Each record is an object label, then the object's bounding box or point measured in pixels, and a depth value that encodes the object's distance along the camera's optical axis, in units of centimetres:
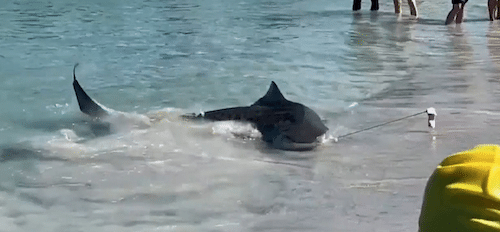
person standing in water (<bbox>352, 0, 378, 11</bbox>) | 1541
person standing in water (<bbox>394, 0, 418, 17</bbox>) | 1427
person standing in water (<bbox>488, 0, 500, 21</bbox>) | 1313
